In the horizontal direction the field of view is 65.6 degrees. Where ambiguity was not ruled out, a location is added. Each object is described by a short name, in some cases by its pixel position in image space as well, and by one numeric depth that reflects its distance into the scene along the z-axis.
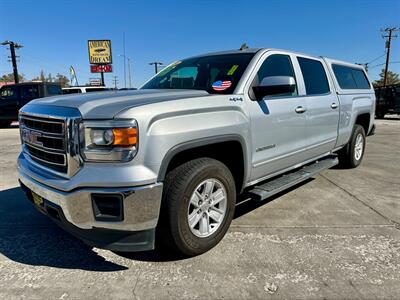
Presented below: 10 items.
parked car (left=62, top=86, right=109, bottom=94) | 16.55
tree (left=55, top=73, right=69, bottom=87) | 106.96
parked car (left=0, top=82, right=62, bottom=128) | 14.67
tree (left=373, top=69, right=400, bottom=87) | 65.75
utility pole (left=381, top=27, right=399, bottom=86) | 44.70
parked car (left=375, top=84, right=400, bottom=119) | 18.36
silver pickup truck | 2.25
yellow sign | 39.84
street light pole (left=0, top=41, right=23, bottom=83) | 31.34
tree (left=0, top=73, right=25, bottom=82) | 95.28
